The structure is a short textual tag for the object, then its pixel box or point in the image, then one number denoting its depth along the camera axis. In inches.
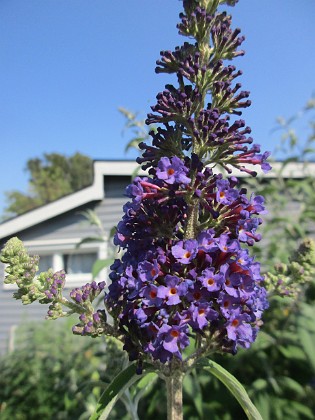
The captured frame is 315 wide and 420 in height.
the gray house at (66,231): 334.0
